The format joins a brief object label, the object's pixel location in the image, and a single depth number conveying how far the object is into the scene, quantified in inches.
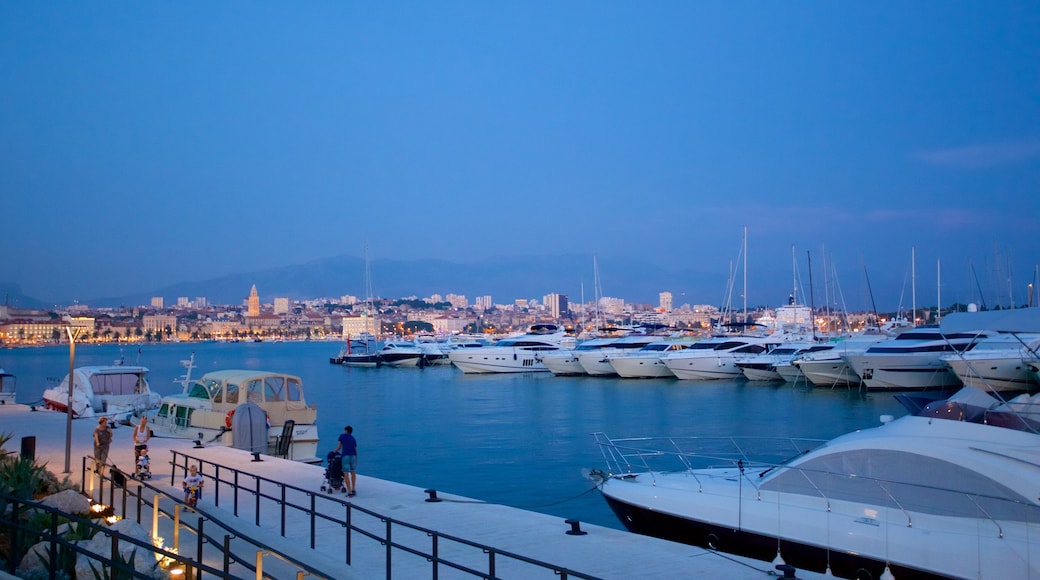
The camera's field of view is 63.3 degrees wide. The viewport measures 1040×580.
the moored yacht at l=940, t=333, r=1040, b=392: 1790.1
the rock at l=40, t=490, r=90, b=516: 452.1
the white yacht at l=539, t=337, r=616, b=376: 2935.5
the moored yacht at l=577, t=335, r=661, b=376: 2795.3
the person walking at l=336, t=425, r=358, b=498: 581.9
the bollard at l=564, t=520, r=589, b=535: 466.6
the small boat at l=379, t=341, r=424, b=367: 4092.0
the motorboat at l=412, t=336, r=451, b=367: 4101.9
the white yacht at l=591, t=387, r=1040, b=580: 435.5
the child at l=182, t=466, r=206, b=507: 522.0
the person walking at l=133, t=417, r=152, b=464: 667.4
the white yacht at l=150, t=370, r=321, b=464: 965.8
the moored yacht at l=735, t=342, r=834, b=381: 2412.6
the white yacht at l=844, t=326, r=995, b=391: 1993.1
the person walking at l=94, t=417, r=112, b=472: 665.0
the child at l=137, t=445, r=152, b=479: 636.1
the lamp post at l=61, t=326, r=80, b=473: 679.7
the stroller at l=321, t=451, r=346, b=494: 591.2
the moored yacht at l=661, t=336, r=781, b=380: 2559.1
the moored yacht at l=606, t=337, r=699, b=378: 2650.1
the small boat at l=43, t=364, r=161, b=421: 1353.3
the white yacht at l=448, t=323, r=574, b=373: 3122.5
